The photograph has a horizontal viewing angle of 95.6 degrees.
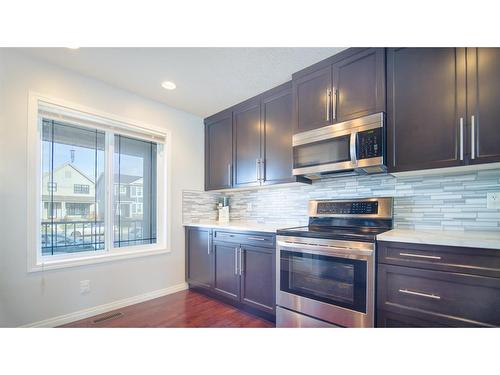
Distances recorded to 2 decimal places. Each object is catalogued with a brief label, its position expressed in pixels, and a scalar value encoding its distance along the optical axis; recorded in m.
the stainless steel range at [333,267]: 1.58
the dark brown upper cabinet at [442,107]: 1.36
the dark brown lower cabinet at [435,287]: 1.20
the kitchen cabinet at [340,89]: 1.76
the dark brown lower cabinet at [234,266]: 2.19
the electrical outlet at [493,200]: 1.57
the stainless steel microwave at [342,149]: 1.73
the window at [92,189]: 2.15
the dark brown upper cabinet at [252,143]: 2.46
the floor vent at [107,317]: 2.18
